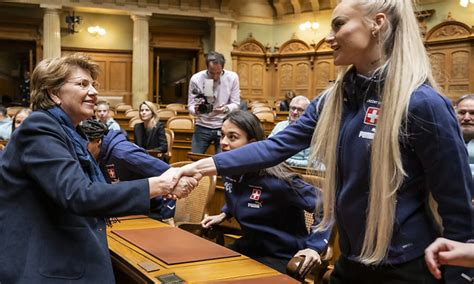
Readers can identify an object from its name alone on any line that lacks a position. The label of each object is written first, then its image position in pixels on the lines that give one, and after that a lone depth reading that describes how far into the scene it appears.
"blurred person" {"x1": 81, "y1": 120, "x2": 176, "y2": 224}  3.05
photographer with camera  5.65
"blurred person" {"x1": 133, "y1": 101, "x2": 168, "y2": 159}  6.62
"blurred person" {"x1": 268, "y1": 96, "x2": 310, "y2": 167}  5.63
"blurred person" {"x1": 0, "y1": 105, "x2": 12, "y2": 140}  6.66
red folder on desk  2.02
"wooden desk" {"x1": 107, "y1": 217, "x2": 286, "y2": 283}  1.79
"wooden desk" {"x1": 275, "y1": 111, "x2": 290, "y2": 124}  10.20
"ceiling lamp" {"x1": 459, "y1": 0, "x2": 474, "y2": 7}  11.08
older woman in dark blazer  1.64
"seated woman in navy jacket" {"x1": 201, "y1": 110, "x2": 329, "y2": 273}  2.49
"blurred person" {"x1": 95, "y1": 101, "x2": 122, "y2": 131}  6.60
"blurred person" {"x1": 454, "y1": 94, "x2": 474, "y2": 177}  3.73
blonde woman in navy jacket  1.32
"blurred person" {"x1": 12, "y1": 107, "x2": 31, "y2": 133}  5.39
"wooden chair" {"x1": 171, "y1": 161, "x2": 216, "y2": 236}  3.48
